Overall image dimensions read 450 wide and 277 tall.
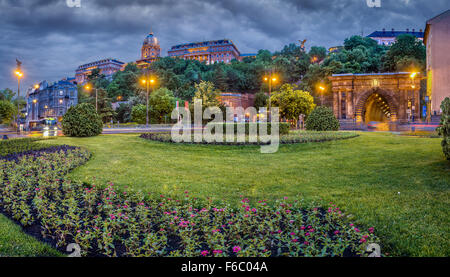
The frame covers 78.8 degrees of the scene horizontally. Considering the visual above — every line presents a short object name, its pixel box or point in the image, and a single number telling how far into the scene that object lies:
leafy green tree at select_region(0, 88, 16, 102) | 89.59
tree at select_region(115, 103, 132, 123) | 67.50
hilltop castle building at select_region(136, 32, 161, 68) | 168.34
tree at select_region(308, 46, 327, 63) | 113.38
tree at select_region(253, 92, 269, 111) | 80.44
